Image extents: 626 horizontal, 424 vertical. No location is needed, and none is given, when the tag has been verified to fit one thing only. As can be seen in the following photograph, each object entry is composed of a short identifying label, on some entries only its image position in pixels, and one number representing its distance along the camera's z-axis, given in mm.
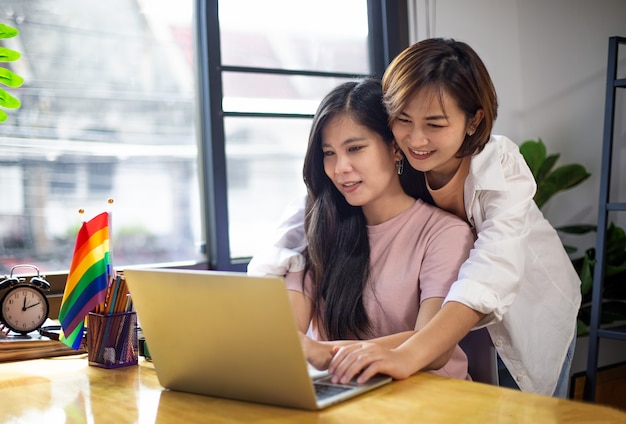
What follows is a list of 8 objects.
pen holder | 1459
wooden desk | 1005
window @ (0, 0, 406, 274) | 2699
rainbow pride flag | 1500
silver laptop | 1021
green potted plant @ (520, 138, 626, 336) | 3291
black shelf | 2975
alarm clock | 1751
